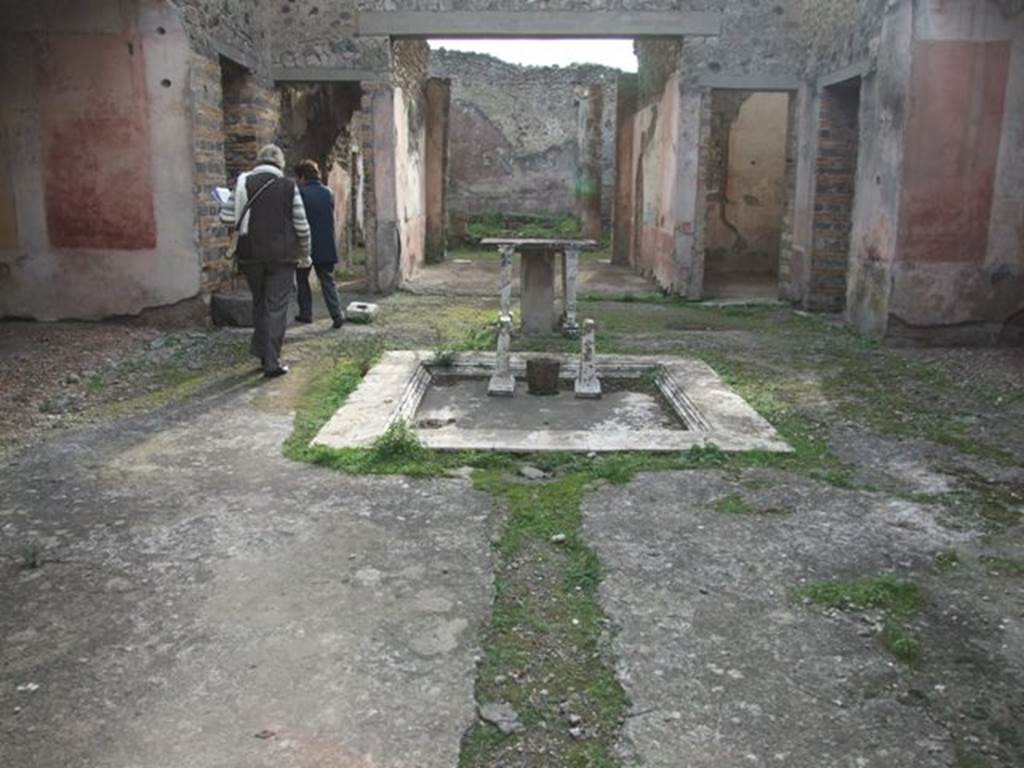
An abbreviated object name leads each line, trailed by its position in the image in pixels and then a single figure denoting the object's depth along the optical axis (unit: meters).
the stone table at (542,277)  8.08
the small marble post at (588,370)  6.37
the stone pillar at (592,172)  18.50
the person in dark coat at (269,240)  6.53
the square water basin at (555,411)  4.99
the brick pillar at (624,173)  15.74
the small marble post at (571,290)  8.10
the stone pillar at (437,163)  15.96
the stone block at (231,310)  8.55
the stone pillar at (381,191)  11.34
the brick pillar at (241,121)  10.30
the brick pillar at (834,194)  10.34
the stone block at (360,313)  9.30
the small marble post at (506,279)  7.41
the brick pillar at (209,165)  8.29
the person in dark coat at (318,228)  9.04
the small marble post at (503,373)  6.41
